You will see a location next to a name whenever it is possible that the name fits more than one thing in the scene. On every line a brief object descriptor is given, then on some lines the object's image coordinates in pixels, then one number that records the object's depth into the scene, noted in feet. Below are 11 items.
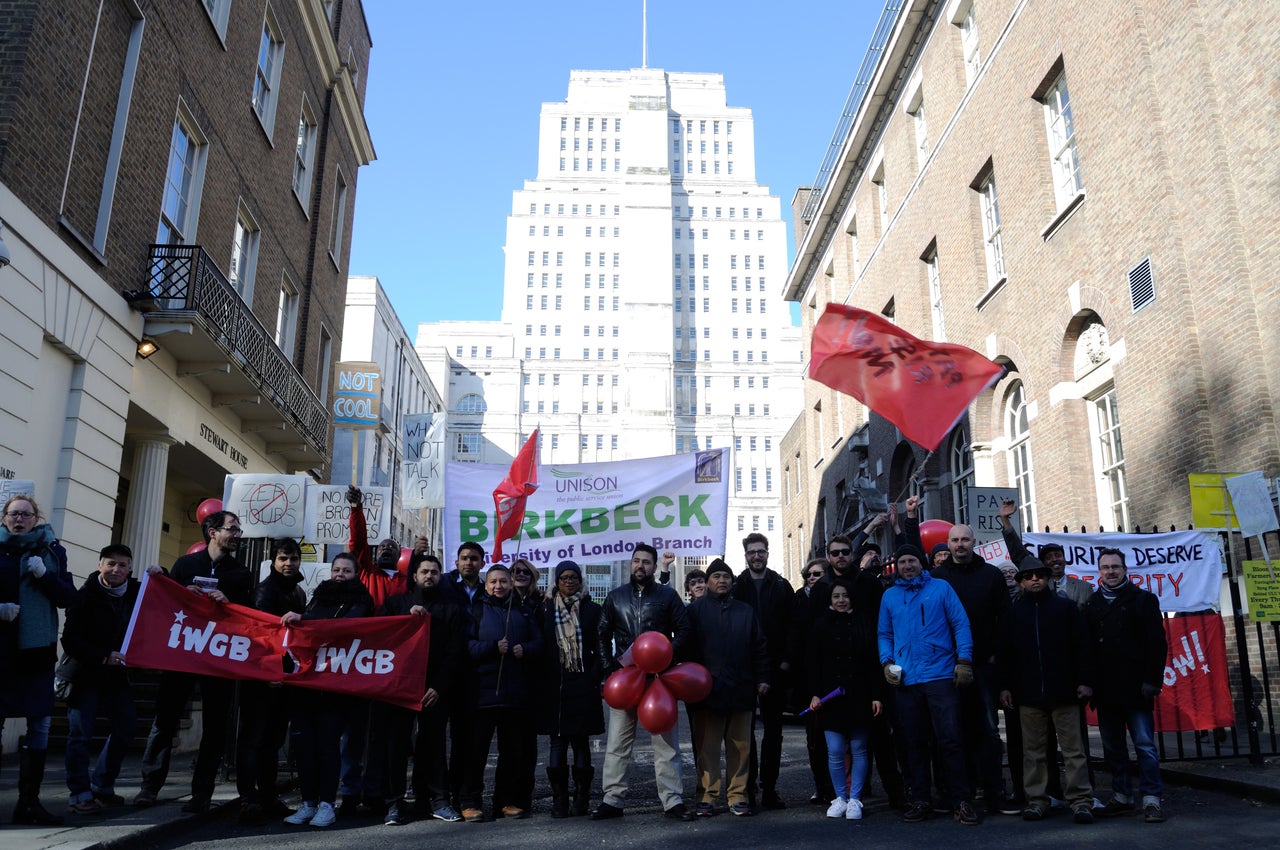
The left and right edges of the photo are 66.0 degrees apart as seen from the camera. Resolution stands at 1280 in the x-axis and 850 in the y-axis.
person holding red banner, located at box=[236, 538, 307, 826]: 23.59
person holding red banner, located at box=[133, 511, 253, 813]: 23.63
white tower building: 350.64
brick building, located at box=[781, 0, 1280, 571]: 37.83
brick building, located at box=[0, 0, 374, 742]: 36.70
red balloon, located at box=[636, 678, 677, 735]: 23.73
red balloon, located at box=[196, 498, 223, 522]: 32.02
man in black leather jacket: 24.20
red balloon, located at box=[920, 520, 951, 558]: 36.40
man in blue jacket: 23.26
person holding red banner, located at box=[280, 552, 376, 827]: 23.35
